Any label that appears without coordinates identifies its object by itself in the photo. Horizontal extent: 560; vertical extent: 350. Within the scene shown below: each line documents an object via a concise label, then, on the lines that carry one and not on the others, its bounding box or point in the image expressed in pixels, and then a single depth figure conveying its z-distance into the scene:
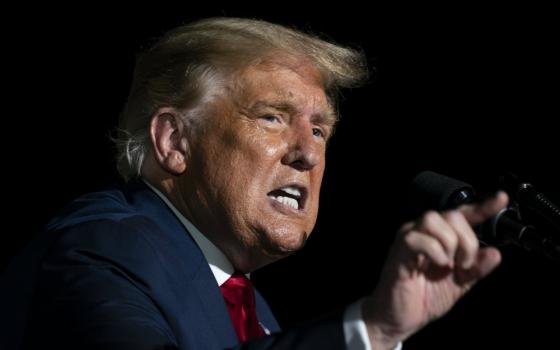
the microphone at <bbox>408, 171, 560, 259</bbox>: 6.41
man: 6.41
